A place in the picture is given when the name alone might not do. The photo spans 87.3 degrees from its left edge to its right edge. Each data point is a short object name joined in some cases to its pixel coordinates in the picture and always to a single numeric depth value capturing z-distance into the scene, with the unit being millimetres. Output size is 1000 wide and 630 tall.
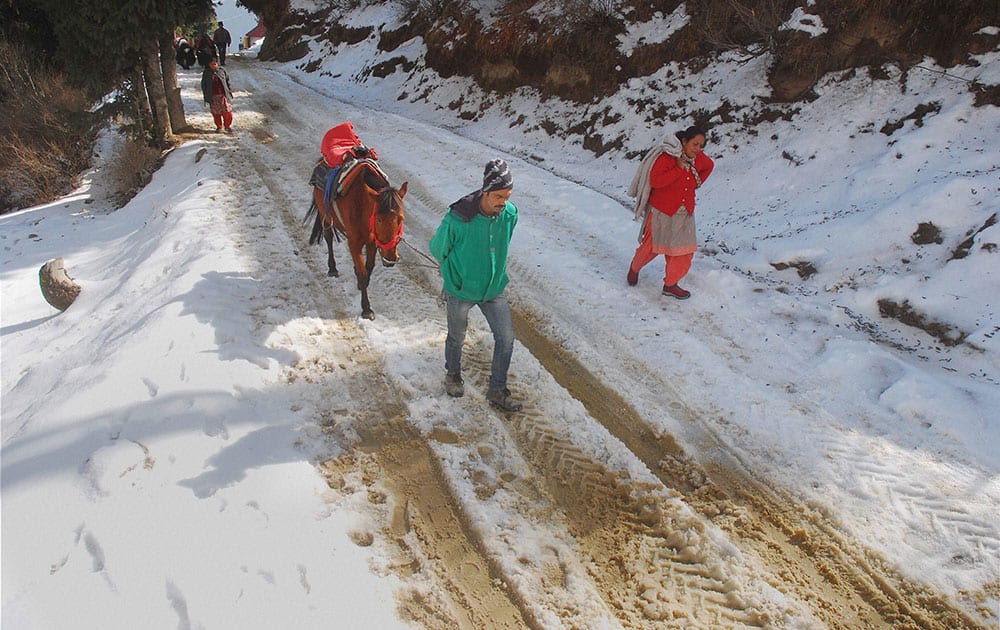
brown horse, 4680
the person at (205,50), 13508
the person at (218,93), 11828
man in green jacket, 3421
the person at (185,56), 18156
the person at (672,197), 5117
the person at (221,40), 22078
